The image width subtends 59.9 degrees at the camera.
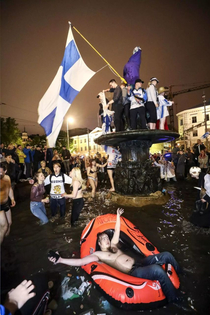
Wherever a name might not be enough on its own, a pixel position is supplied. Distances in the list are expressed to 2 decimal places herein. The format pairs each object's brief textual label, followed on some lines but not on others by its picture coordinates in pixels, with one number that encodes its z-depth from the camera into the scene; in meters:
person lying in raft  2.34
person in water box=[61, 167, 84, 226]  5.00
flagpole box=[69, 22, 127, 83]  7.93
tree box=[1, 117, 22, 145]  39.94
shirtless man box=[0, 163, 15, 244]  3.22
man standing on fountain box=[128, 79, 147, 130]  6.34
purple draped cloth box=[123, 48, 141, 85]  7.54
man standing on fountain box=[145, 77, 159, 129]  6.62
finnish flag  7.04
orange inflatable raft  2.23
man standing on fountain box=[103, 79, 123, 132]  6.89
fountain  6.54
